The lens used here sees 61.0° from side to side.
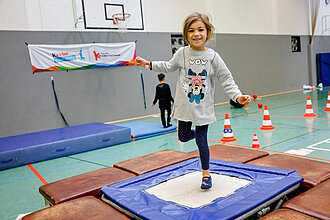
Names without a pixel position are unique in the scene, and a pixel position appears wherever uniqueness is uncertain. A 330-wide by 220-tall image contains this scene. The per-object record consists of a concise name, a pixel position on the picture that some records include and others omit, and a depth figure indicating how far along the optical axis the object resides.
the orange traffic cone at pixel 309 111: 5.86
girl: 2.14
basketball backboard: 7.23
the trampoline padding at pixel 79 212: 1.74
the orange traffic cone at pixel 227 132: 4.57
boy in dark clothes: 5.79
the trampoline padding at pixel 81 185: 2.15
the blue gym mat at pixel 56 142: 4.14
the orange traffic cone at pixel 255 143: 3.93
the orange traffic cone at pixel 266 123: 5.07
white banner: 6.57
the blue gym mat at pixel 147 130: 5.40
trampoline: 1.75
